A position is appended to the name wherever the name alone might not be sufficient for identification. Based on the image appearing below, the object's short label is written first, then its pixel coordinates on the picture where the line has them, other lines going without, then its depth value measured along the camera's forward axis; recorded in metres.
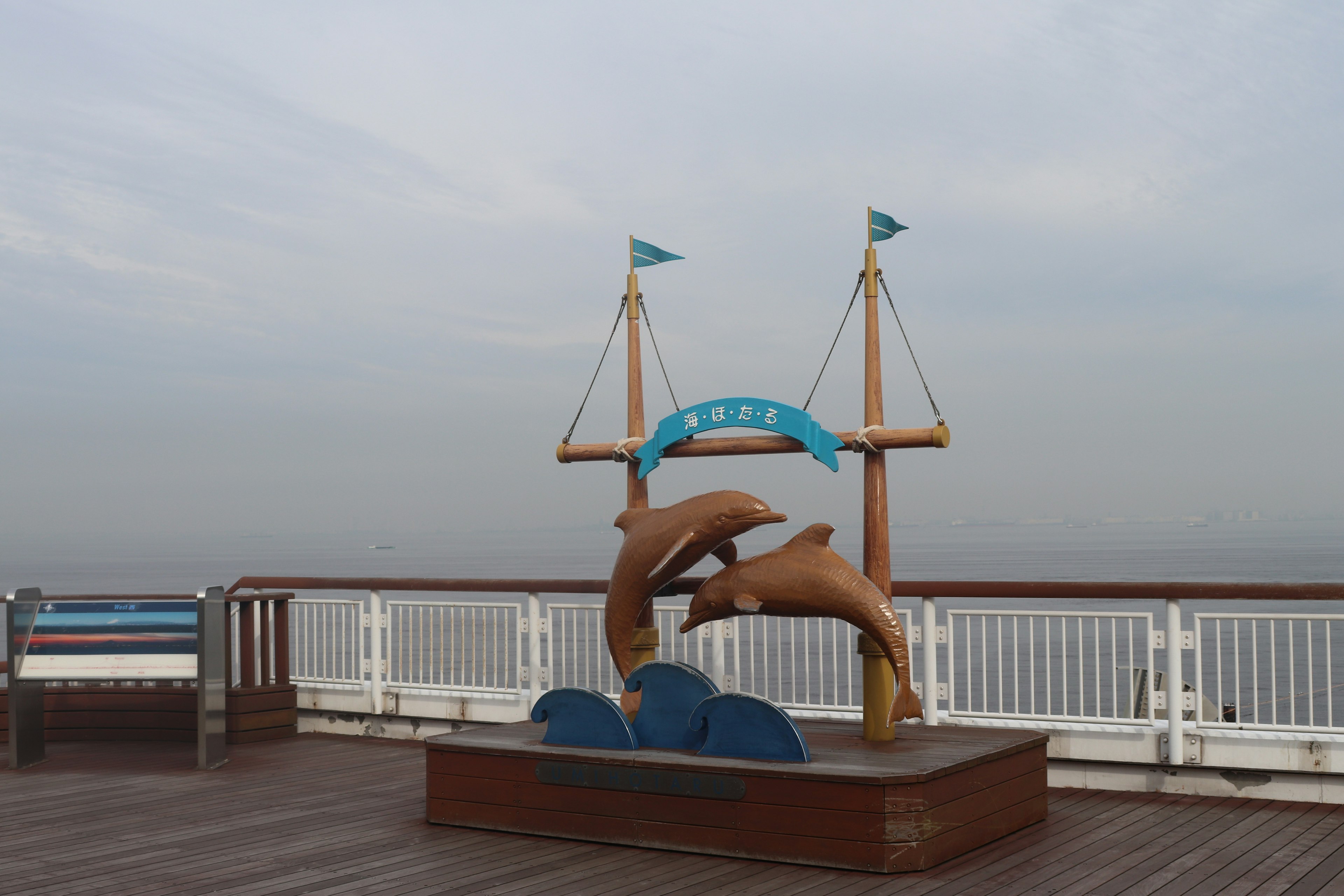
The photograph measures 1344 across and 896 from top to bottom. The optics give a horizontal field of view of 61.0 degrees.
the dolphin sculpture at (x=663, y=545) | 5.70
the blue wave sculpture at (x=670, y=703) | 5.39
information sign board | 7.39
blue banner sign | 6.15
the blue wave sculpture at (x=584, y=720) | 5.38
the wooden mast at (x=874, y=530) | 5.61
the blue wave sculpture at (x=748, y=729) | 4.96
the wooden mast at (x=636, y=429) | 6.48
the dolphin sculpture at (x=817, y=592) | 5.43
